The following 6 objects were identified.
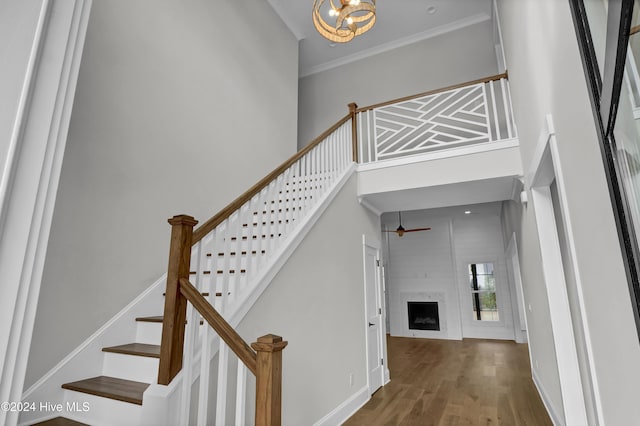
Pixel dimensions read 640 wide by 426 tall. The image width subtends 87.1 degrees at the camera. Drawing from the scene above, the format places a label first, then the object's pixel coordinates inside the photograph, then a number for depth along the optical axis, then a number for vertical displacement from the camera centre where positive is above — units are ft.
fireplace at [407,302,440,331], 32.33 -2.80
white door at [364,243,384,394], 14.87 -1.40
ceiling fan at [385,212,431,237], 32.61 +5.65
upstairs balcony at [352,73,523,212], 13.28 +4.58
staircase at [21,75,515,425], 6.07 -1.03
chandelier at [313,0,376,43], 11.53 +9.68
